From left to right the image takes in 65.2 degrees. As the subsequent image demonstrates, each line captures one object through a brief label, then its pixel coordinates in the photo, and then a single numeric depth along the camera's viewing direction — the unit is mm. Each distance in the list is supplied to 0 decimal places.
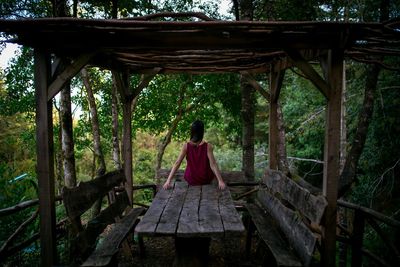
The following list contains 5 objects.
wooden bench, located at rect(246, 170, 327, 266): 2896
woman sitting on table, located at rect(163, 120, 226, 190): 4844
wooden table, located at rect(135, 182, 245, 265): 2918
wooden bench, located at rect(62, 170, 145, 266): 3143
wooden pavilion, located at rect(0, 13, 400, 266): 3021
